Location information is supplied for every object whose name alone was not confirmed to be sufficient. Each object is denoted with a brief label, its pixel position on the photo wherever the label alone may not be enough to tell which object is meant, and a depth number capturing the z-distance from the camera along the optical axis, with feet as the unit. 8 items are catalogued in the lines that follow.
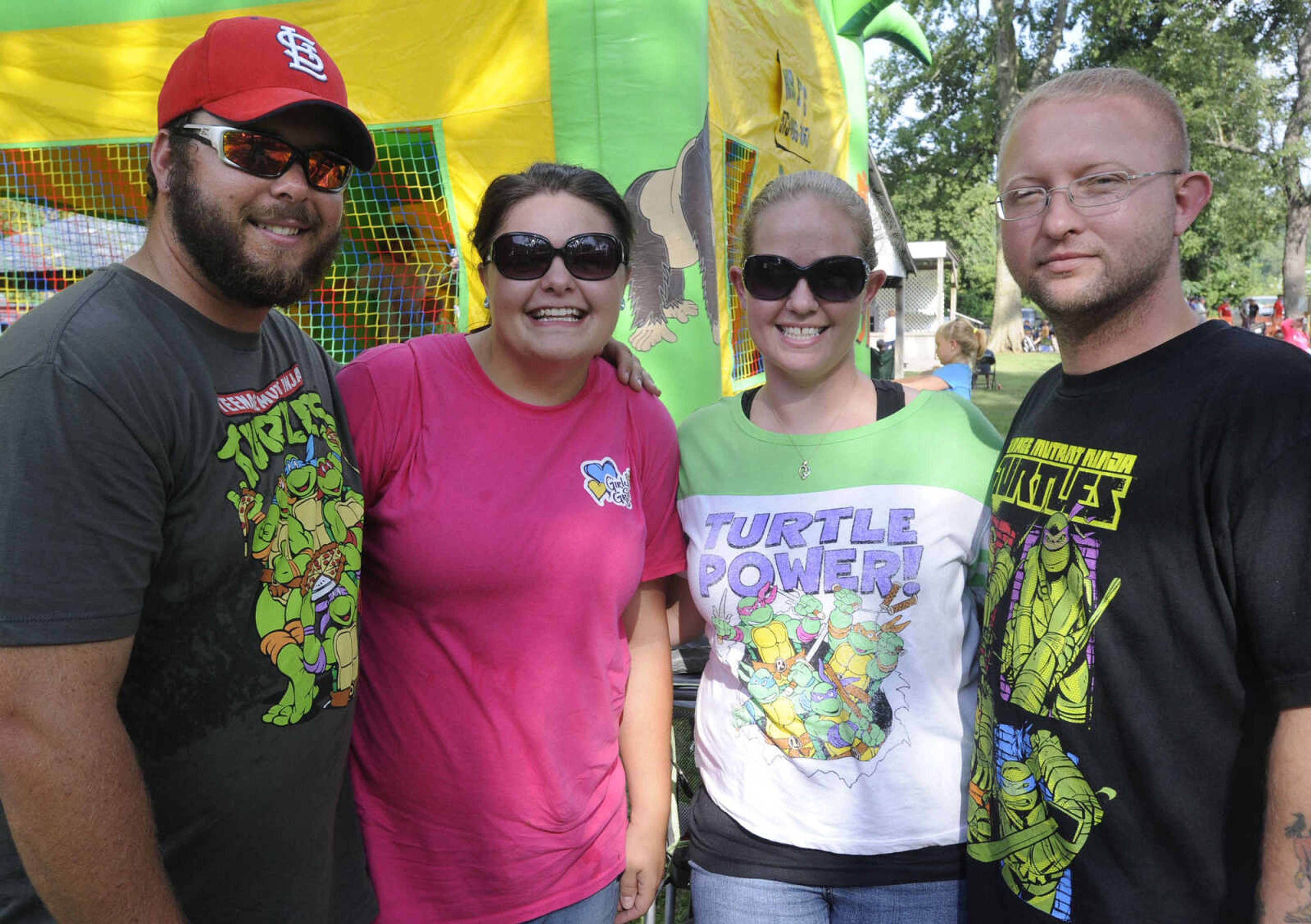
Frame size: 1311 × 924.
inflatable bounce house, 15.61
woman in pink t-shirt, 6.12
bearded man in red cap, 4.08
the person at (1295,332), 55.52
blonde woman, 6.07
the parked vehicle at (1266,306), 153.17
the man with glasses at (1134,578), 4.34
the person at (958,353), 26.71
